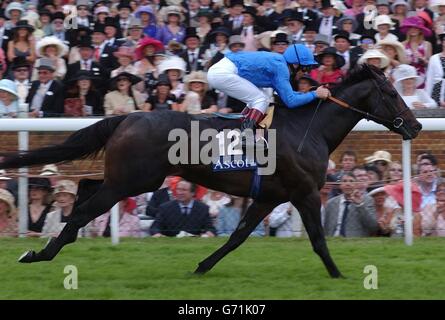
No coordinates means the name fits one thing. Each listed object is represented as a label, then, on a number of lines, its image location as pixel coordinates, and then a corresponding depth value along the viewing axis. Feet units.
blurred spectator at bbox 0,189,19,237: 50.44
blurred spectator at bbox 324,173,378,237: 51.21
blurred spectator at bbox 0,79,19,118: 57.72
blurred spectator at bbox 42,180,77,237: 50.65
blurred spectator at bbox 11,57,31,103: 62.59
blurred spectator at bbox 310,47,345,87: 62.80
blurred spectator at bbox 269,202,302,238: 51.88
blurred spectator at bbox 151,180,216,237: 51.65
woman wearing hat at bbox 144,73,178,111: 60.64
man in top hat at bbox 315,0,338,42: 72.66
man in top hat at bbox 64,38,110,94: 63.41
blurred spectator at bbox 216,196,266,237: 51.98
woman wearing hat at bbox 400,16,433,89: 66.13
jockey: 42.34
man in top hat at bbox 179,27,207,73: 68.44
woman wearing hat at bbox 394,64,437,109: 59.52
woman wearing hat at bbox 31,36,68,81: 66.74
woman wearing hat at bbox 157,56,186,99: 62.49
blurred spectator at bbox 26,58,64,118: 60.75
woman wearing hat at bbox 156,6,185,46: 73.97
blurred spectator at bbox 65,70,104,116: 61.21
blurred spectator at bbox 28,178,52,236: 50.83
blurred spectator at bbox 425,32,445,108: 61.77
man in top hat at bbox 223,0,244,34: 74.40
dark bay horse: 41.63
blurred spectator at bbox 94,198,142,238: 51.49
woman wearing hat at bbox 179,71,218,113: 59.72
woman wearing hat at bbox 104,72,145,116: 60.54
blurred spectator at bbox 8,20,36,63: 71.00
